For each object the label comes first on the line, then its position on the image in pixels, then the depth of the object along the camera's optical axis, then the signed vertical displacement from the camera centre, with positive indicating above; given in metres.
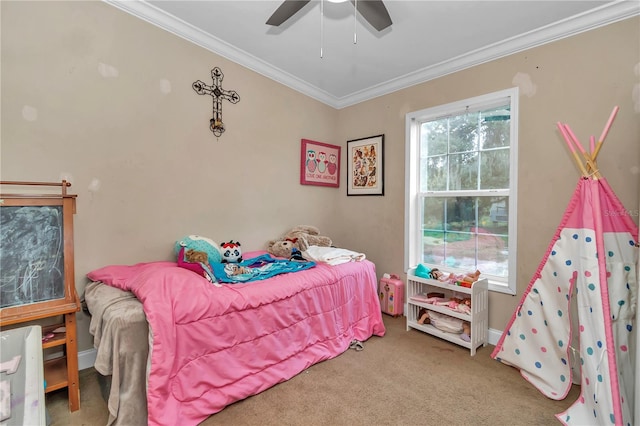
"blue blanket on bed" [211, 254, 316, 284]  2.02 -0.49
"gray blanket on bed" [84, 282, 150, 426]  1.42 -0.76
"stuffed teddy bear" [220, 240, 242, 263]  2.44 -0.39
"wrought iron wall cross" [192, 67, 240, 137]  2.55 +1.00
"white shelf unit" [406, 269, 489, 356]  2.34 -0.89
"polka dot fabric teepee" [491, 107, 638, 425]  1.53 -0.64
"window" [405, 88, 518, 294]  2.48 +0.18
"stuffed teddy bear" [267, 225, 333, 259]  2.82 -0.35
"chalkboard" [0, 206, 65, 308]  1.54 -0.26
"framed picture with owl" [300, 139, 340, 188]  3.35 +0.53
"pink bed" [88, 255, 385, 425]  1.48 -0.77
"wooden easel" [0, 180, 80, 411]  1.52 -0.47
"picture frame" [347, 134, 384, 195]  3.31 +0.49
